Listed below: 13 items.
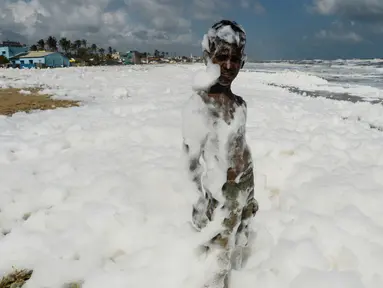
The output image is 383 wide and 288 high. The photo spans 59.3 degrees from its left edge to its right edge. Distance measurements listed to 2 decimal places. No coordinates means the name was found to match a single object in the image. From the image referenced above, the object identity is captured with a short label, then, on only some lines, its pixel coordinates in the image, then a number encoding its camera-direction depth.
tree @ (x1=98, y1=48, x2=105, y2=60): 131.62
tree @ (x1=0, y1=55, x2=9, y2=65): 63.89
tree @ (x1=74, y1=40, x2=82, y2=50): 112.99
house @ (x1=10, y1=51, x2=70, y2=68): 72.25
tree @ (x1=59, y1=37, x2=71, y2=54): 106.56
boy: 1.95
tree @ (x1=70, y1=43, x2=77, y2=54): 109.91
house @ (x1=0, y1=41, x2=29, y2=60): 83.00
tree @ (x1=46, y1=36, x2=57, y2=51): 105.31
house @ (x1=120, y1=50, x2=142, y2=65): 117.53
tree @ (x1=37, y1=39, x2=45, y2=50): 108.62
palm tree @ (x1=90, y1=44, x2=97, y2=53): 122.45
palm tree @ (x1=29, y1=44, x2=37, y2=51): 104.53
